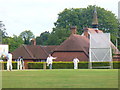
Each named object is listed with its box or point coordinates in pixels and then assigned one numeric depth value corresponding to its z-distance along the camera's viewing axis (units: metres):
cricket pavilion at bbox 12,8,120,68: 81.69
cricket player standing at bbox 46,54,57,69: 45.88
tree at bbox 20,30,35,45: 170.62
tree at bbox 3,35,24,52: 120.63
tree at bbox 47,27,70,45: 105.81
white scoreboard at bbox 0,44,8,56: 88.74
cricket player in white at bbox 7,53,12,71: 39.16
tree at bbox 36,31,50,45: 134.50
